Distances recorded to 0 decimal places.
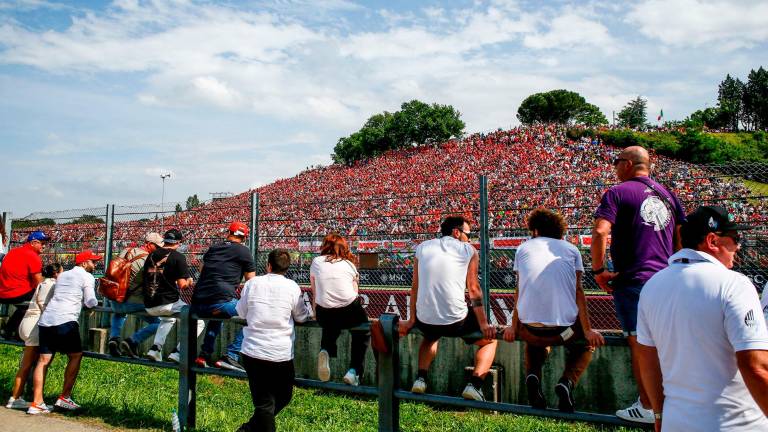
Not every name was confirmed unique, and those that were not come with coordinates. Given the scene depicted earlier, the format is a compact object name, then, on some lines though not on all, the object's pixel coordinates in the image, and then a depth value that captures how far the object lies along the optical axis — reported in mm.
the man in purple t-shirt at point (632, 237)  3975
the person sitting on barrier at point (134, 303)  6711
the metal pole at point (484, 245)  7125
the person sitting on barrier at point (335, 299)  5438
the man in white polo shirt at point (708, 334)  2281
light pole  11761
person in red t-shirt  8250
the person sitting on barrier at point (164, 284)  6828
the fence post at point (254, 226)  9000
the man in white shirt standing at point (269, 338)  4859
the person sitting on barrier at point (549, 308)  4090
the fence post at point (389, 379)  4438
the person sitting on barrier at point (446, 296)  4684
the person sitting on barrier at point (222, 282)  6170
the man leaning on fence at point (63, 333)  6652
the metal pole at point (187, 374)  5811
